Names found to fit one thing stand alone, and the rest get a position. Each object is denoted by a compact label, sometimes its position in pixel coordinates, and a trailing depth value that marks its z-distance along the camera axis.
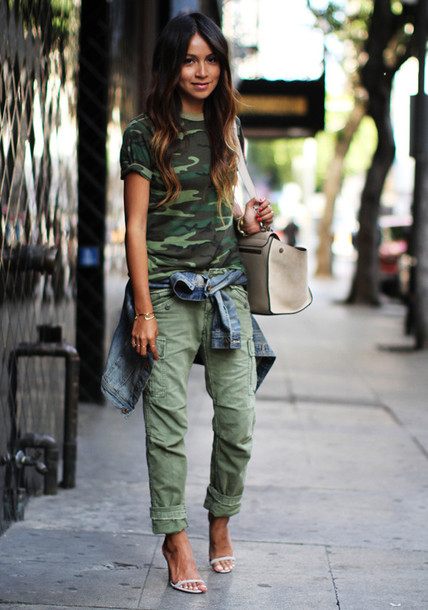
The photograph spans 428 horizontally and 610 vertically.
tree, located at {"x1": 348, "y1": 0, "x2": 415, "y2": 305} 15.94
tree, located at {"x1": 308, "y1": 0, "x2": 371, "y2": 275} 19.70
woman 3.37
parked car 21.03
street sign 13.42
